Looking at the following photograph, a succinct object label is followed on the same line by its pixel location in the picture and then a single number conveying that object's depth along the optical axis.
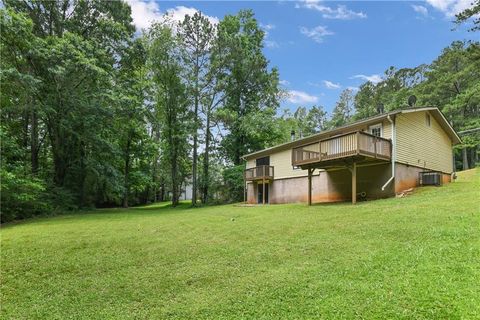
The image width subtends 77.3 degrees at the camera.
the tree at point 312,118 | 47.75
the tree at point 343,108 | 46.50
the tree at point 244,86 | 27.70
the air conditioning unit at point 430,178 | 14.35
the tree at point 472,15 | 16.42
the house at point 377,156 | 12.65
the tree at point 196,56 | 26.16
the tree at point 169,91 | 25.05
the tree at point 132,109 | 19.03
